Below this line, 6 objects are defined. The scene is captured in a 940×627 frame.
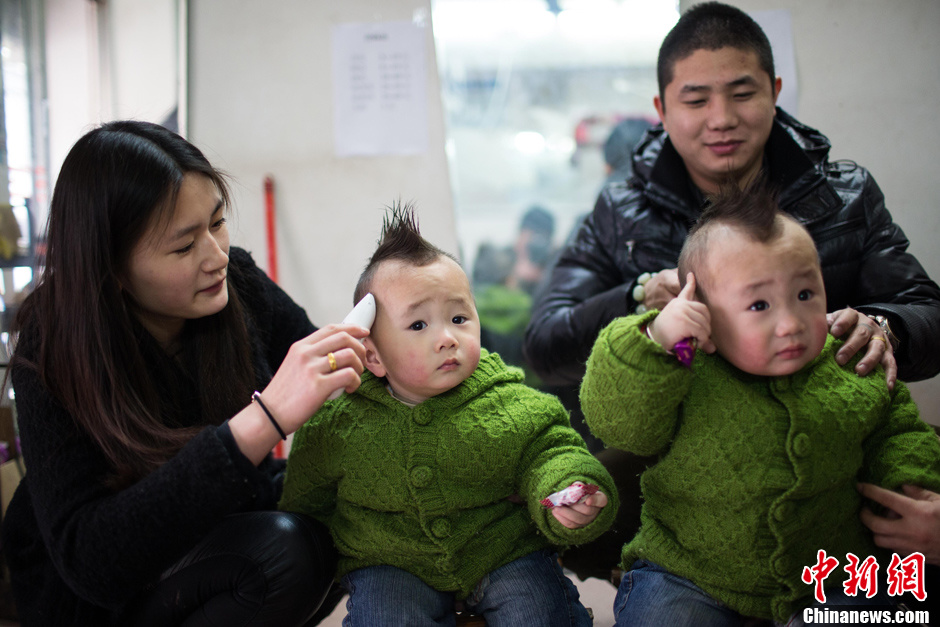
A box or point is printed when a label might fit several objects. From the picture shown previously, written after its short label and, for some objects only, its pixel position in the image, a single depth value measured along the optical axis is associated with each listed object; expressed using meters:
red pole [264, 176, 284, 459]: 2.44
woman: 1.05
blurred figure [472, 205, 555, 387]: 2.50
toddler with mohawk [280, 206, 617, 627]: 1.16
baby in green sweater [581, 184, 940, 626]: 1.06
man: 1.50
